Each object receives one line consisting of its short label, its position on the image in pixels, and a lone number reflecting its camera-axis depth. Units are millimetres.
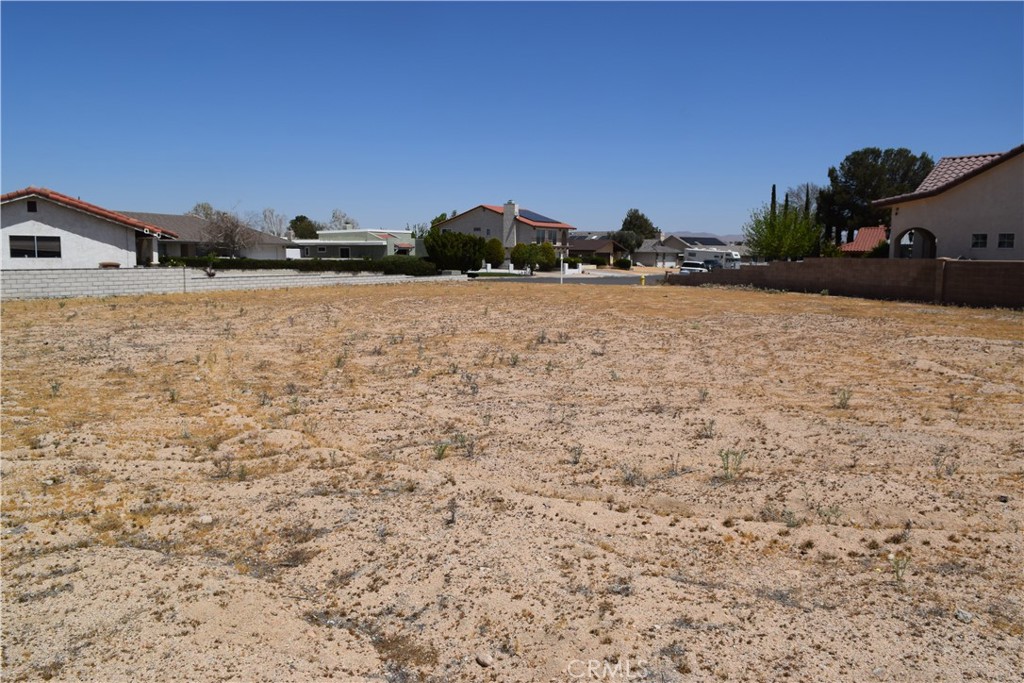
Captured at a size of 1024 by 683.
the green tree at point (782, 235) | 59938
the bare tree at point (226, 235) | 63875
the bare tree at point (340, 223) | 128125
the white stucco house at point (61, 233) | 35938
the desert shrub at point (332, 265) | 49125
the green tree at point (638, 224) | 125875
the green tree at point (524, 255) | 70062
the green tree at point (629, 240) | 106125
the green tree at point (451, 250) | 57781
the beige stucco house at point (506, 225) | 78500
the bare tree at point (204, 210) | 68912
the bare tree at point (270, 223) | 103412
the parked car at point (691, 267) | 65562
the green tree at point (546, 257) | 71688
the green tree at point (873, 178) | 71625
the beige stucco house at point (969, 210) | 29219
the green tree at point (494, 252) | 66500
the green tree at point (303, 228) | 118500
